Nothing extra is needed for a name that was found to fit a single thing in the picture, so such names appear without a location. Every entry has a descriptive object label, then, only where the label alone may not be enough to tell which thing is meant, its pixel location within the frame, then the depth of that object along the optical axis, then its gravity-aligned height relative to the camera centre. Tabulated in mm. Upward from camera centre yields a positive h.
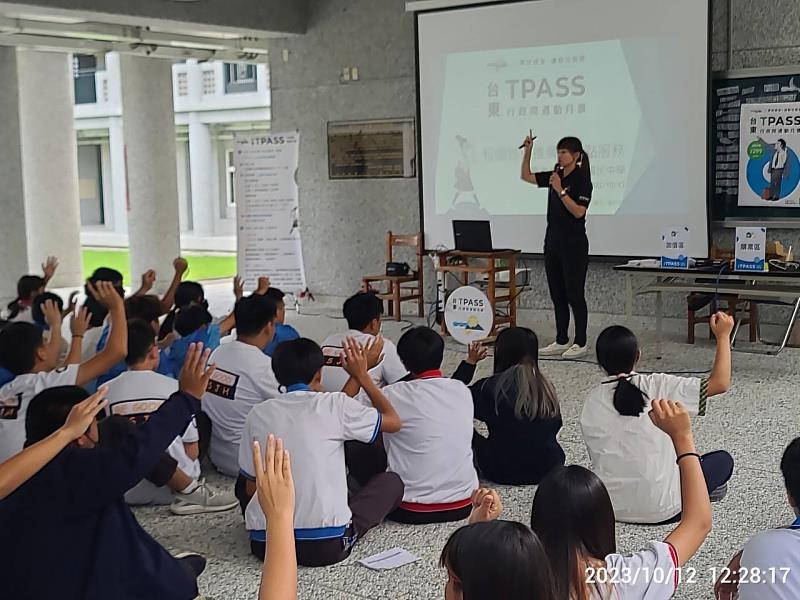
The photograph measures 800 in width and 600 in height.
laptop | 7102 -271
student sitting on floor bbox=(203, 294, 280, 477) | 4043 -682
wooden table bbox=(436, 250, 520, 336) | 7012 -510
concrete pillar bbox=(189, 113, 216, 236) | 20969 +556
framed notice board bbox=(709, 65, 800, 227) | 6805 +434
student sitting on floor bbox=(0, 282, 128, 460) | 3324 -565
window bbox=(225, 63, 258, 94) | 19656 +2418
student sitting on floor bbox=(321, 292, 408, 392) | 4258 -573
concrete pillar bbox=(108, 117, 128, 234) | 21469 +669
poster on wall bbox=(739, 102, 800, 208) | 6750 +257
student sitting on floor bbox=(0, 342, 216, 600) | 2318 -711
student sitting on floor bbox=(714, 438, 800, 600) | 1815 -681
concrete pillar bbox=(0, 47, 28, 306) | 9781 +181
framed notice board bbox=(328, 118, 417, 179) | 8797 +451
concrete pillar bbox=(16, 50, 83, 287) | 11453 +549
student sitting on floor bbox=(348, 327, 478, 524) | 3484 -834
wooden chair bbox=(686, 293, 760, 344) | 6754 -786
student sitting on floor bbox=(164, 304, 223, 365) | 4477 -582
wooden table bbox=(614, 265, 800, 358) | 5910 -567
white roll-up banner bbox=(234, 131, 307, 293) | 8898 -67
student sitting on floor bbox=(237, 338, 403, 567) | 3053 -726
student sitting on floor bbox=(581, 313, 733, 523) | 3320 -822
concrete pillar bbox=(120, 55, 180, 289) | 10977 +470
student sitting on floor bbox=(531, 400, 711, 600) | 1747 -626
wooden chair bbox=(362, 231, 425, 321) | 8164 -696
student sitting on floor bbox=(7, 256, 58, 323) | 5317 -470
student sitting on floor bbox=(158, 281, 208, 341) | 5090 -488
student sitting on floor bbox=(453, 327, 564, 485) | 3730 -811
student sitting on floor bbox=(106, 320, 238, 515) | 3562 -724
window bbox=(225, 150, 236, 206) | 21500 +514
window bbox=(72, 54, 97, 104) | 21906 +2725
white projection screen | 7090 +643
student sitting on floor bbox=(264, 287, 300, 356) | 4637 -618
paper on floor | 3182 -1153
